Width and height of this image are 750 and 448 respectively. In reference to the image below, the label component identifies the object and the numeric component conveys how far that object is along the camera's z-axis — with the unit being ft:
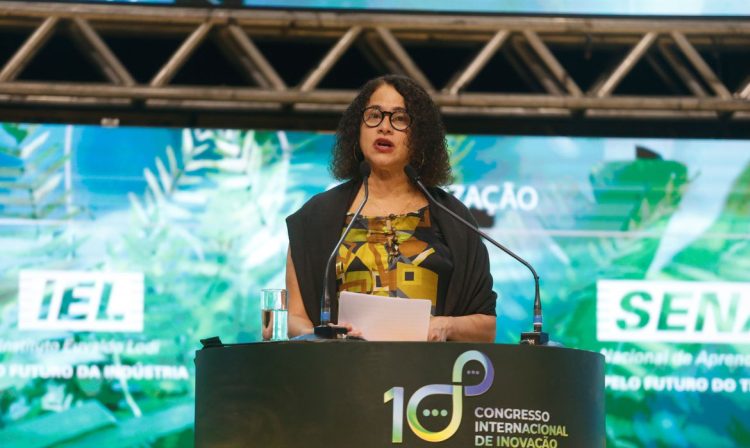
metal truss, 38.45
